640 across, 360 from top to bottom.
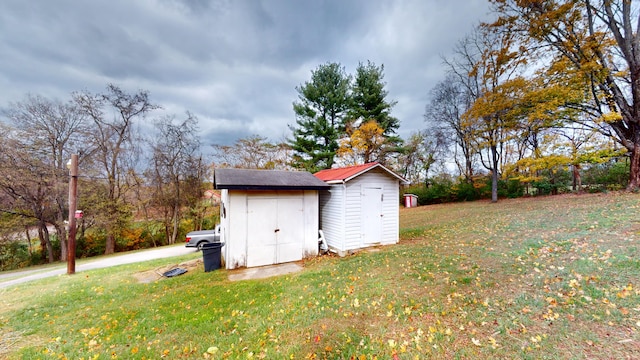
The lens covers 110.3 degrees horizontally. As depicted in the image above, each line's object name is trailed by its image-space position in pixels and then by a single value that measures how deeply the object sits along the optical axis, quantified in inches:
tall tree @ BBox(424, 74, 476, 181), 708.7
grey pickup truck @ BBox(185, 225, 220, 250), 393.7
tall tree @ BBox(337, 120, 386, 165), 699.4
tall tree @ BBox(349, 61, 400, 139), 735.7
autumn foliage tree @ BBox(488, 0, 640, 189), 366.0
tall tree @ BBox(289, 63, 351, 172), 727.1
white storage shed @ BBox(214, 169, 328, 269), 245.3
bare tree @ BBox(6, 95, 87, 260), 448.1
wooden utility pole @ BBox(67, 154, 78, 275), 285.4
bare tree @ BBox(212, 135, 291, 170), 717.9
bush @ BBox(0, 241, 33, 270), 479.8
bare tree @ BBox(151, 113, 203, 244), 614.2
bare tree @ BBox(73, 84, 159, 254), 519.8
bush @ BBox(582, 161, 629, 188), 554.3
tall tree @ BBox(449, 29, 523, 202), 441.7
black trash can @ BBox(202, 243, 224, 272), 246.5
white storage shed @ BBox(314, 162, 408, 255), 278.5
